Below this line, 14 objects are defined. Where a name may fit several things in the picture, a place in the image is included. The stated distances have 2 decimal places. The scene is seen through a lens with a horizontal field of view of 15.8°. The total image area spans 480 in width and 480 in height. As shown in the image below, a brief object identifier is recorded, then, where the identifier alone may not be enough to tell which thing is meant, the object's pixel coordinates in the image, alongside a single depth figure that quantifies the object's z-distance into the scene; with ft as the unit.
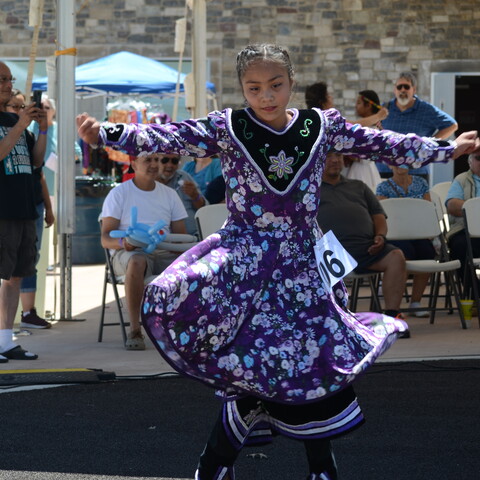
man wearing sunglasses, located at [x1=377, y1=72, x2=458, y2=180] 49.02
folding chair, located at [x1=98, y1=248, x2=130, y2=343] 35.54
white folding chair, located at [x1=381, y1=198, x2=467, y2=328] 40.15
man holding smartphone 31.82
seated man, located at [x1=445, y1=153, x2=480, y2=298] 40.71
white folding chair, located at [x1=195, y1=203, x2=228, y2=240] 36.51
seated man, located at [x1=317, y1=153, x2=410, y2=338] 36.81
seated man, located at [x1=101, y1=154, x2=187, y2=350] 34.59
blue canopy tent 75.53
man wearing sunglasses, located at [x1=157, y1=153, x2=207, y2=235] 38.83
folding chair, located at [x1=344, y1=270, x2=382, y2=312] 36.97
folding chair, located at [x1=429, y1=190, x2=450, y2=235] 46.35
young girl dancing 16.31
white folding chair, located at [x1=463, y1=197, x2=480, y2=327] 38.93
